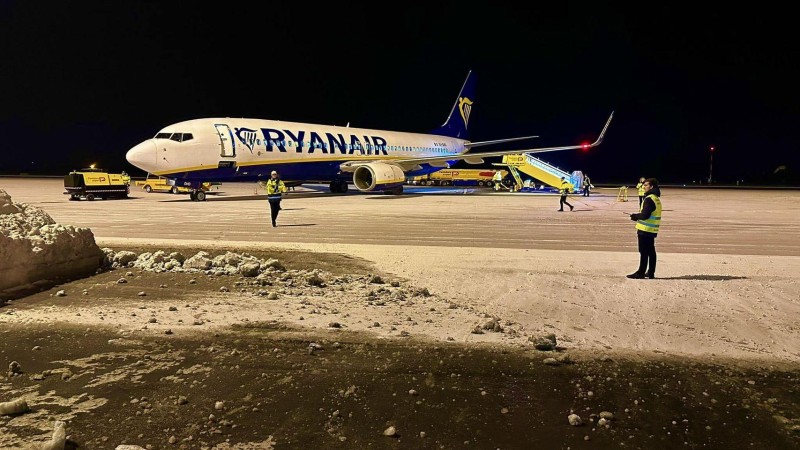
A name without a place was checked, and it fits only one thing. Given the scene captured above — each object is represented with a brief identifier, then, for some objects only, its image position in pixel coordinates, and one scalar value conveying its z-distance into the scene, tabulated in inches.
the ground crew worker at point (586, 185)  1296.8
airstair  1419.8
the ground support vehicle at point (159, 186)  1325.0
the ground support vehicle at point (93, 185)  986.7
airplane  869.8
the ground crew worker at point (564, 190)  804.4
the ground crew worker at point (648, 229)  314.2
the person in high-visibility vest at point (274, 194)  568.4
